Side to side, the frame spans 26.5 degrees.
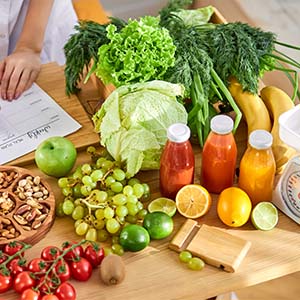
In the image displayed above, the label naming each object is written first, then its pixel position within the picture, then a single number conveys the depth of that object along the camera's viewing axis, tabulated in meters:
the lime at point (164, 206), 1.40
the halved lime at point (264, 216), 1.39
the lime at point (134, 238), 1.31
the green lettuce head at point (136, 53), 1.47
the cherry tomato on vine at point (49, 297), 1.19
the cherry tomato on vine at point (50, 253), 1.26
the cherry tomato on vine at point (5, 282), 1.23
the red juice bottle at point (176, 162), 1.35
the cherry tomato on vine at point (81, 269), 1.26
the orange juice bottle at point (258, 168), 1.35
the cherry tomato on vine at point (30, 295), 1.19
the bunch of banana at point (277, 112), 1.47
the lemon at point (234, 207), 1.36
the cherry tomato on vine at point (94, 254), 1.29
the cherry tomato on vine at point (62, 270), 1.24
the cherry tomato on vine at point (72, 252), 1.27
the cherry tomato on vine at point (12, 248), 1.28
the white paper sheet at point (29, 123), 1.58
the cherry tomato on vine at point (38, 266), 1.23
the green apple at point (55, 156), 1.45
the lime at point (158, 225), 1.34
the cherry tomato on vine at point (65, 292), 1.21
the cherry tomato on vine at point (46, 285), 1.21
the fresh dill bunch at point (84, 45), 1.61
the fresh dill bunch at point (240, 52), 1.55
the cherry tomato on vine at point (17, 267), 1.25
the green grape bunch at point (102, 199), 1.35
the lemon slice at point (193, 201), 1.40
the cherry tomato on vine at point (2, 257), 1.27
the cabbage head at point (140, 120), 1.42
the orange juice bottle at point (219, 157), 1.37
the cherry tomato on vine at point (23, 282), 1.22
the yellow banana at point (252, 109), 1.55
